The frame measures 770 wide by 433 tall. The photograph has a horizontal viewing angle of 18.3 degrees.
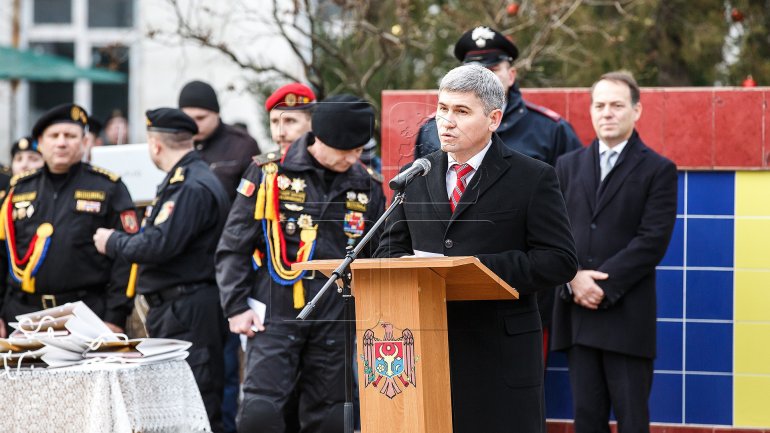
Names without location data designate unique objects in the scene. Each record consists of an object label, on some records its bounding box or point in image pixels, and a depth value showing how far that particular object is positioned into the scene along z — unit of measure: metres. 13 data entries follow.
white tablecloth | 11.06
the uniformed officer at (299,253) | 12.35
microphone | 8.10
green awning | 27.17
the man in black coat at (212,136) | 16.47
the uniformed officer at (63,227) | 14.32
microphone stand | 8.11
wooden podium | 8.16
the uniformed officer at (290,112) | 13.88
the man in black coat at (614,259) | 12.28
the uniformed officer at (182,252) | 13.62
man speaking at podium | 8.86
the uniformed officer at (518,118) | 12.89
